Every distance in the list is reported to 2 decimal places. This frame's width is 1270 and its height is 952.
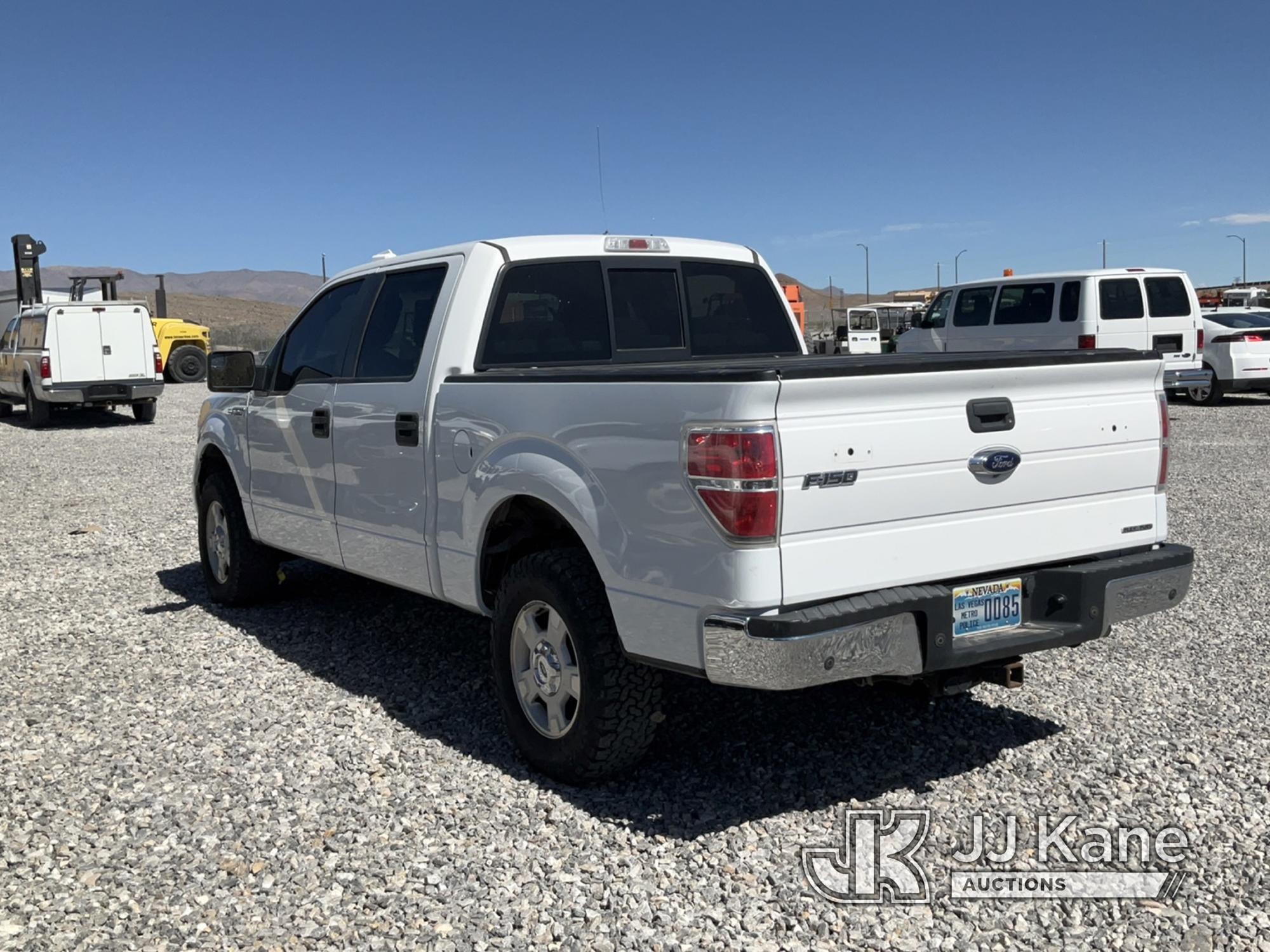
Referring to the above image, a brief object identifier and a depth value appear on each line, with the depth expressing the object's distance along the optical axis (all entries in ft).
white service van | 59.31
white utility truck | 73.82
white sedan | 67.41
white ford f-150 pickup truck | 11.89
